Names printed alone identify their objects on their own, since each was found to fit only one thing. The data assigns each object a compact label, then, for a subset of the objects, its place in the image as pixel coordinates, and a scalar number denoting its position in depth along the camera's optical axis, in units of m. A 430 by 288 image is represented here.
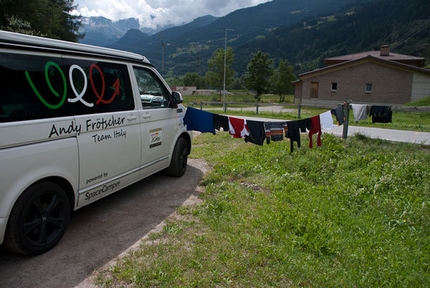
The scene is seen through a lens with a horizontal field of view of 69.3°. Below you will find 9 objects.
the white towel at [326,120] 6.74
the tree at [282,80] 56.25
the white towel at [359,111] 7.71
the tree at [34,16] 17.19
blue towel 6.21
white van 2.87
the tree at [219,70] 51.19
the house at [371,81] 33.12
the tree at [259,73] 51.62
